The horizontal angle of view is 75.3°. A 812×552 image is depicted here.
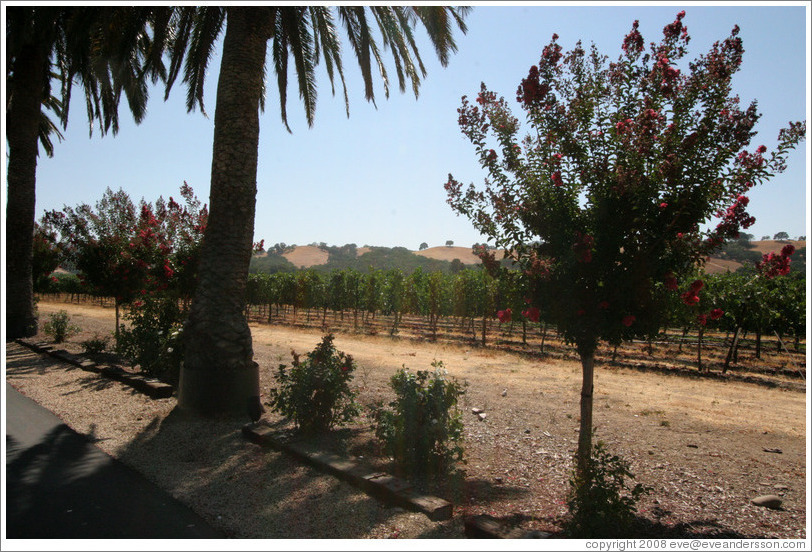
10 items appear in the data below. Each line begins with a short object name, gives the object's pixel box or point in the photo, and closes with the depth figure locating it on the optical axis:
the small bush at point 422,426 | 4.76
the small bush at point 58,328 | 13.04
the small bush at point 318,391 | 5.70
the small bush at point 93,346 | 10.93
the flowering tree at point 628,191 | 3.91
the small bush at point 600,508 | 3.41
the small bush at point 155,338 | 8.30
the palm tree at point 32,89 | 10.51
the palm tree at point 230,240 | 6.65
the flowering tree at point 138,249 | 11.88
